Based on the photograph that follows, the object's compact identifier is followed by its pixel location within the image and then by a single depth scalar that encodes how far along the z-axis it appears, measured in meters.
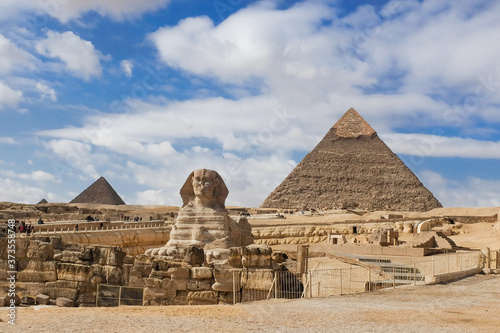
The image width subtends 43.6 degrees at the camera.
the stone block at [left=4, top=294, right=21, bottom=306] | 8.22
